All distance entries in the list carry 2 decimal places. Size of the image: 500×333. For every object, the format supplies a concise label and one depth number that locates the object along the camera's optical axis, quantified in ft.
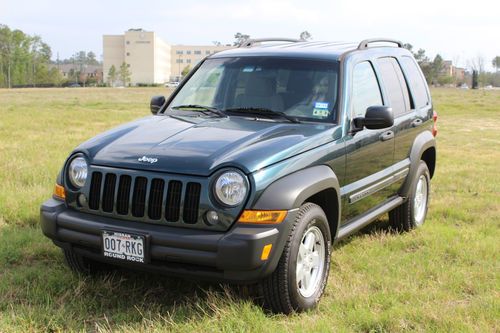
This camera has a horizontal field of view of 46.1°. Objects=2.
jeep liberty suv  11.53
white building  483.51
